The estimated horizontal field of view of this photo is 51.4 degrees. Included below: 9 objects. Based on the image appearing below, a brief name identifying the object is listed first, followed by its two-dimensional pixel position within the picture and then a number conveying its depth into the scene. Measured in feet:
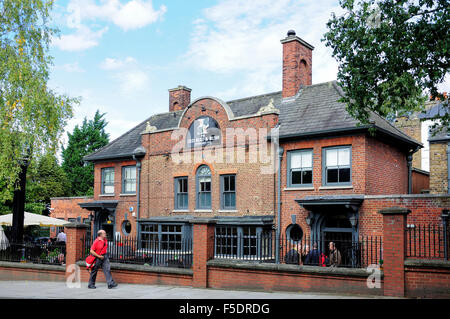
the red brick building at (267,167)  60.75
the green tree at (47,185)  136.77
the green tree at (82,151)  161.99
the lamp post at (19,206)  59.88
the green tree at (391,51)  38.04
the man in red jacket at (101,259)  40.52
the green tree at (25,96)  56.34
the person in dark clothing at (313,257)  41.65
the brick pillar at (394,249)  32.63
